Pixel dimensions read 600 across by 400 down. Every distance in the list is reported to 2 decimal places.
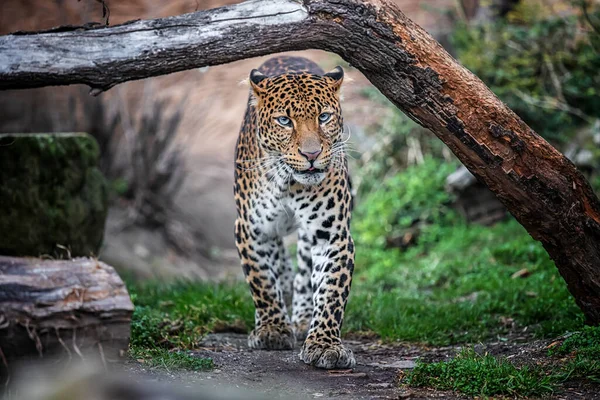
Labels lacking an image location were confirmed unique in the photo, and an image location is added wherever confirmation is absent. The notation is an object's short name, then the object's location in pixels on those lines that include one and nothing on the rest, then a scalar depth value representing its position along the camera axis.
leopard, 12.63
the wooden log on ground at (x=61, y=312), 9.37
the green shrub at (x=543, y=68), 22.23
